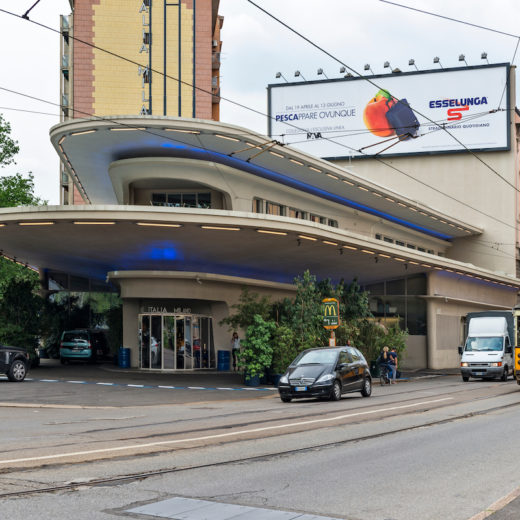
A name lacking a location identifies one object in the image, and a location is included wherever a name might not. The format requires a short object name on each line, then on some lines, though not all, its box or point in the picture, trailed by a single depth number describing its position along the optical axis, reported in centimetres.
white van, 3434
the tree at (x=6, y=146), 4694
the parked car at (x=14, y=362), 2566
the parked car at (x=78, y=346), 3844
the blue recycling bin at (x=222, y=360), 3506
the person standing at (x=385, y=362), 3209
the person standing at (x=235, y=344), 3428
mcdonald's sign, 2875
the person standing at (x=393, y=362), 3256
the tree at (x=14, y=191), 4766
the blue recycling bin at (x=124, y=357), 3572
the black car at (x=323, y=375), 2170
